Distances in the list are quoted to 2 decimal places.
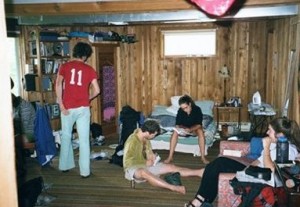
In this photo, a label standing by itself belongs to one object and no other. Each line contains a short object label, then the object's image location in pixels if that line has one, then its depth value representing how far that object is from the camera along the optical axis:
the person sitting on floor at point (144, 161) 3.97
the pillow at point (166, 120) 6.12
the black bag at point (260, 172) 3.02
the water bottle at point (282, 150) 3.11
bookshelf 6.07
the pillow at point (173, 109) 6.52
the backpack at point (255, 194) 2.85
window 6.97
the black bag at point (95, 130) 6.41
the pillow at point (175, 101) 6.75
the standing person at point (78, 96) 4.36
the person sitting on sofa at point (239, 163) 3.24
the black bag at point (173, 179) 4.06
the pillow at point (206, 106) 6.59
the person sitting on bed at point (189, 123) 5.09
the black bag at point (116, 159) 5.08
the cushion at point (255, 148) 3.93
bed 5.54
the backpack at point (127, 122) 5.41
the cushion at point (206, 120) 6.02
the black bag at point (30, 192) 3.44
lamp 6.66
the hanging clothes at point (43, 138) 4.80
